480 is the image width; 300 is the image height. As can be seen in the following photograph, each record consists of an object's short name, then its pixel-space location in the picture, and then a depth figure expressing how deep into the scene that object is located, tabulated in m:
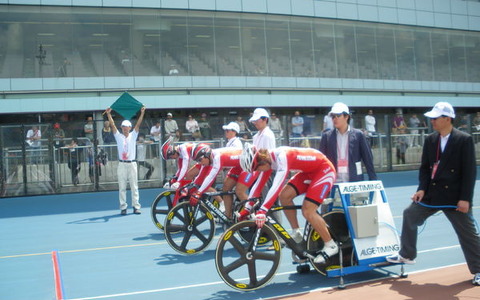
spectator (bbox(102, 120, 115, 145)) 16.58
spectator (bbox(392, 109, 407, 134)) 20.02
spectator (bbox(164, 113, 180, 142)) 17.02
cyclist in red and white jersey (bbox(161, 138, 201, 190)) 8.66
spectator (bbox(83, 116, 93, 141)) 16.66
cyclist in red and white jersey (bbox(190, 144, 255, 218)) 7.51
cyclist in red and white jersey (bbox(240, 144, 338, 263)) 5.48
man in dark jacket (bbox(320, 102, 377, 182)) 6.53
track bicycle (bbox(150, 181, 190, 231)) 8.99
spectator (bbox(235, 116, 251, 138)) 17.22
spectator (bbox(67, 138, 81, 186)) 16.17
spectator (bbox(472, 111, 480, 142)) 21.09
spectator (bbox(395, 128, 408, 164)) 20.00
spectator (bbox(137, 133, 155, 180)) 16.67
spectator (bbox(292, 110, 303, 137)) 19.17
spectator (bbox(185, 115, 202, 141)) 17.17
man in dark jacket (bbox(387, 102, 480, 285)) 5.28
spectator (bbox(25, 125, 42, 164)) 15.97
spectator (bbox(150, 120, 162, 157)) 16.95
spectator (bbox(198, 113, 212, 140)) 17.41
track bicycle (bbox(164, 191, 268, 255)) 7.41
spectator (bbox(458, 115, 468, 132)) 21.04
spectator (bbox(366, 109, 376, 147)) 19.52
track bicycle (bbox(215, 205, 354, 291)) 5.29
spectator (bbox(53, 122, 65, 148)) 16.19
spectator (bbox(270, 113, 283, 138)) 18.07
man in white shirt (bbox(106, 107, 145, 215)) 11.77
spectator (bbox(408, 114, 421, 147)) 20.09
